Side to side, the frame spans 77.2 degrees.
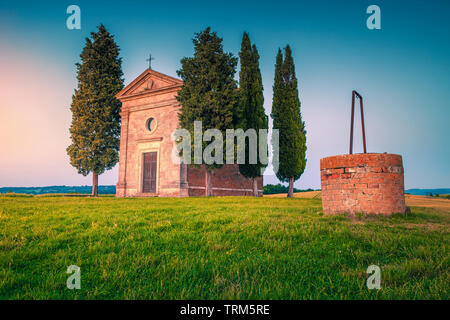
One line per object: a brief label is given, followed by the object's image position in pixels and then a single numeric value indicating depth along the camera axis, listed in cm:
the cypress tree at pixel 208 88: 1691
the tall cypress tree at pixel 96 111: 2253
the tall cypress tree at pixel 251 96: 1950
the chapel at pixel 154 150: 1906
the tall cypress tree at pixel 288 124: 2088
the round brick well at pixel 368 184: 700
